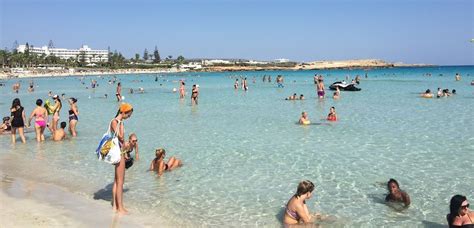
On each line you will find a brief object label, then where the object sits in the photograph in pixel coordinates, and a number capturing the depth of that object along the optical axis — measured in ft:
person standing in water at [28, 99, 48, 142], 48.55
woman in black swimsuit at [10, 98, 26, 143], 46.09
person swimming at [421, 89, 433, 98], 103.24
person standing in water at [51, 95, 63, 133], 51.85
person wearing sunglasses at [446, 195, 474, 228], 21.21
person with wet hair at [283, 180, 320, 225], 23.45
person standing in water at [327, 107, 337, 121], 64.54
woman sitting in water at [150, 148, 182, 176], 34.63
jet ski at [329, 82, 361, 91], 135.23
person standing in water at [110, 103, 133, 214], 22.56
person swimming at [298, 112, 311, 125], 60.80
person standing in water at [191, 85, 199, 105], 98.78
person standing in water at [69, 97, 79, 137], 53.21
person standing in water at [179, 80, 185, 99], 119.30
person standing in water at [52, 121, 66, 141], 49.79
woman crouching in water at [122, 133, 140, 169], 23.71
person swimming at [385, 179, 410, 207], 26.78
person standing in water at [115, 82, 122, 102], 111.45
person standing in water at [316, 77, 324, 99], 106.73
